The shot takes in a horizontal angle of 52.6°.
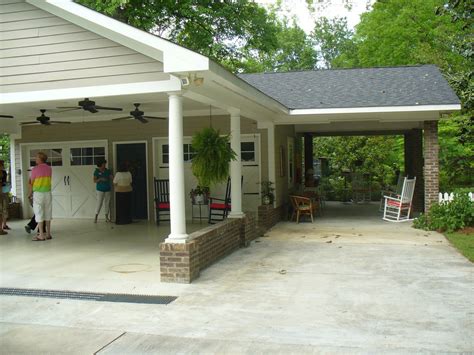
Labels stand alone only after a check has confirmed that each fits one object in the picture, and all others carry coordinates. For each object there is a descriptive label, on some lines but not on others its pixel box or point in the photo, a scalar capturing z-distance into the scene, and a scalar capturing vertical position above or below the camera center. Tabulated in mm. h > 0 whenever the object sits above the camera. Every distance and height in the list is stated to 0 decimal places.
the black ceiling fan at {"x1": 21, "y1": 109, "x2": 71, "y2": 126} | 8969 +962
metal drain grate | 5473 -1499
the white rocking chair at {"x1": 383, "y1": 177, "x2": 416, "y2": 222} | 11828 -956
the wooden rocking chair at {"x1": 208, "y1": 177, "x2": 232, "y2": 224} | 10883 -920
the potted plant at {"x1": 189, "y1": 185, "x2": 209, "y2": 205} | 10820 -632
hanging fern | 7465 +188
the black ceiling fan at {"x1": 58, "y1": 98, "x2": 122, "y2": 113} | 7387 +1008
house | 6258 +1131
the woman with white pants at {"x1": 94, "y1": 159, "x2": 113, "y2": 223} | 11711 -309
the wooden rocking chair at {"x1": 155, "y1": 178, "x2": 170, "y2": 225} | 11578 -651
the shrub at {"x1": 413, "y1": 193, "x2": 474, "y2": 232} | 10047 -1136
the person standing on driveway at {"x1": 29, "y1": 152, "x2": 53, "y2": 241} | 8891 -339
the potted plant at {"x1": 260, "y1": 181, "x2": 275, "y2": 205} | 10906 -613
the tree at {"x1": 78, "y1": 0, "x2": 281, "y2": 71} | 18219 +5902
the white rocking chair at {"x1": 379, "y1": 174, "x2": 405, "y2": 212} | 13443 -801
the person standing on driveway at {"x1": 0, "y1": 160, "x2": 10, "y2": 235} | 9992 -631
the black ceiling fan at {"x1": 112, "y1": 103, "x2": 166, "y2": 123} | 8461 +978
